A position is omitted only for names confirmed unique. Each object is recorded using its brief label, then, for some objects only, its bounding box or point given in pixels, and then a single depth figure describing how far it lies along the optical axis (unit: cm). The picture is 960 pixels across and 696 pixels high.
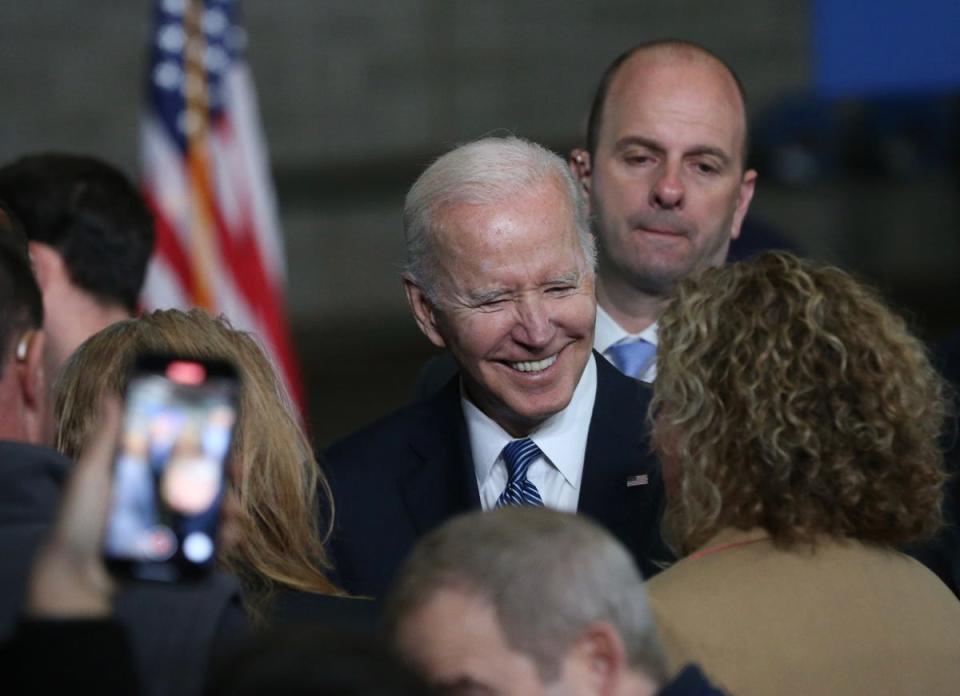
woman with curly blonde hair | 454
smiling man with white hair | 602
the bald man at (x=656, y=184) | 742
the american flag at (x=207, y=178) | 1157
